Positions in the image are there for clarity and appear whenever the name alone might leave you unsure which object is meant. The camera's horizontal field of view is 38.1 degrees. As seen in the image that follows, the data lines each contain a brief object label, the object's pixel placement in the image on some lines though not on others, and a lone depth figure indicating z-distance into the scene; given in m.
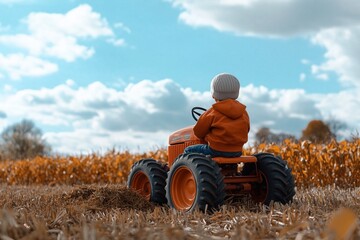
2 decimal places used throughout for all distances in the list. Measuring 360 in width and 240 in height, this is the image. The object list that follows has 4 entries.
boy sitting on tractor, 6.27
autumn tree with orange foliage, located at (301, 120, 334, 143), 37.39
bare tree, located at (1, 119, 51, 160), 35.88
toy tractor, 5.79
